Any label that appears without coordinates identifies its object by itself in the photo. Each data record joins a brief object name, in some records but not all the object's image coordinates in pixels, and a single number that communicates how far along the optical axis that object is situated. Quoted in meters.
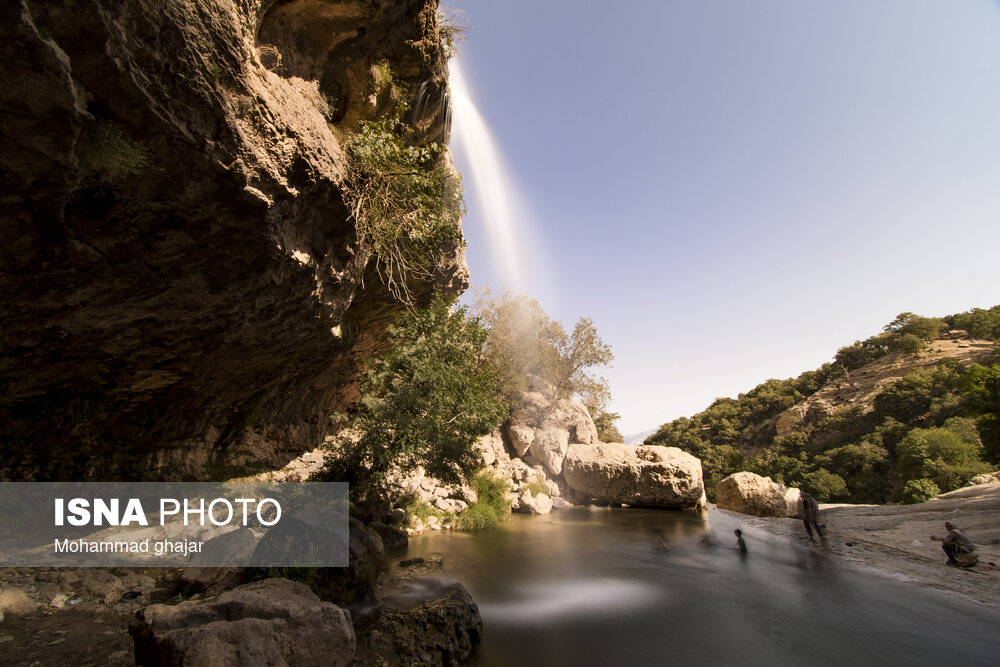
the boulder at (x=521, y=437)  32.75
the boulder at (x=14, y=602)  5.83
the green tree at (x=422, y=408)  11.56
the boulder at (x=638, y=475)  24.44
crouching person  10.72
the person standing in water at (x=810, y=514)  15.43
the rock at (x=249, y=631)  3.72
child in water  13.68
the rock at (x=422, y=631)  6.31
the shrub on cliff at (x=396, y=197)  7.79
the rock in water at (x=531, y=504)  24.47
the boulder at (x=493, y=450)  27.45
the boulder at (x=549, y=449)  31.34
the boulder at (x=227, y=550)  8.17
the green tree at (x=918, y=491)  22.89
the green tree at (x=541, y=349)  36.47
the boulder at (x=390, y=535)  13.35
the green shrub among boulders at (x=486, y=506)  19.09
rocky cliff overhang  4.05
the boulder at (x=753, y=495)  20.98
